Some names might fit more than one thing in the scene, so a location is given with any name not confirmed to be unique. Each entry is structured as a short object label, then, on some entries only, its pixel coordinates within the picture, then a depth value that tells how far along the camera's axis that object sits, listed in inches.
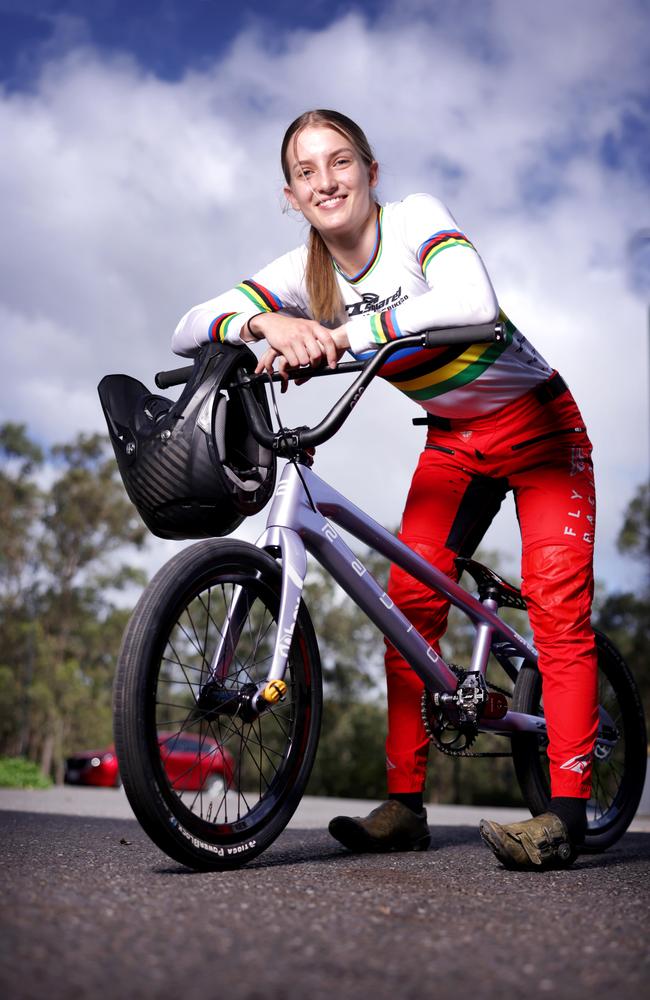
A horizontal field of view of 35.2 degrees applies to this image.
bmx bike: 81.0
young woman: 101.3
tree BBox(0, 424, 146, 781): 1130.0
